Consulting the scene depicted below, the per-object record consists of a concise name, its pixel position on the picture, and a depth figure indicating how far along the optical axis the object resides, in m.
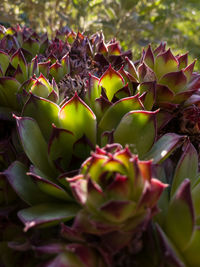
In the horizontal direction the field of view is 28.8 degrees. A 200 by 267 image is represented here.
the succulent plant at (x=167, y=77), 0.18
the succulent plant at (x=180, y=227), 0.12
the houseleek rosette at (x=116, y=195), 0.12
